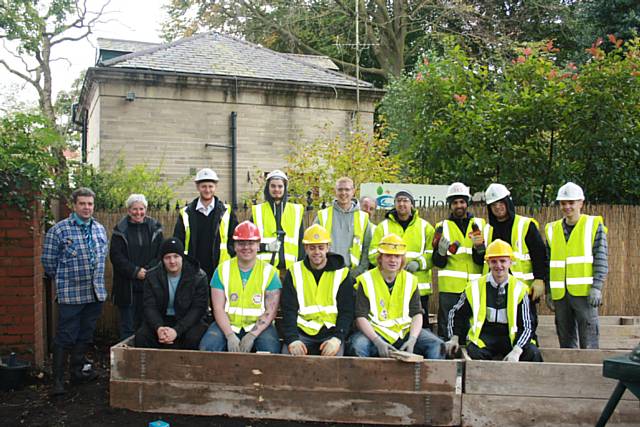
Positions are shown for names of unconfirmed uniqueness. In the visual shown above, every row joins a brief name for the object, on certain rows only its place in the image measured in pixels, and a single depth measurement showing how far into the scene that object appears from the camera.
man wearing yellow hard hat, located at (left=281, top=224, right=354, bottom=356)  5.71
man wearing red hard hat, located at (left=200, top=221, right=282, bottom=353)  5.78
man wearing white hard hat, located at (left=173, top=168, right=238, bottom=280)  6.83
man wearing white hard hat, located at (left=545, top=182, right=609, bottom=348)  6.41
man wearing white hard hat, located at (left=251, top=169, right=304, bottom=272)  6.75
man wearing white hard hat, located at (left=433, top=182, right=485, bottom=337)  6.55
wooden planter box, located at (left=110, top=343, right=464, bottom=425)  5.19
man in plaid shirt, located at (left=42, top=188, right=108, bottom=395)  6.41
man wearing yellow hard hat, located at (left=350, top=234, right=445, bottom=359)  5.66
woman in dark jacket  6.97
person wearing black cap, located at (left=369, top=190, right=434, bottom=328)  6.71
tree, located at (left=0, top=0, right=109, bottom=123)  19.19
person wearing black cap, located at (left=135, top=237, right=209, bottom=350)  5.92
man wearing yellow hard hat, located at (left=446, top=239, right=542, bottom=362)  5.58
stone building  16.33
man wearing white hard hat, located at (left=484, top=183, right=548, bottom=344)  6.43
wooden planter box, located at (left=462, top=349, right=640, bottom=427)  5.08
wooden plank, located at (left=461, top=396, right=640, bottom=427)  5.04
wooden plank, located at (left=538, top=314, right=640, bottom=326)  7.70
